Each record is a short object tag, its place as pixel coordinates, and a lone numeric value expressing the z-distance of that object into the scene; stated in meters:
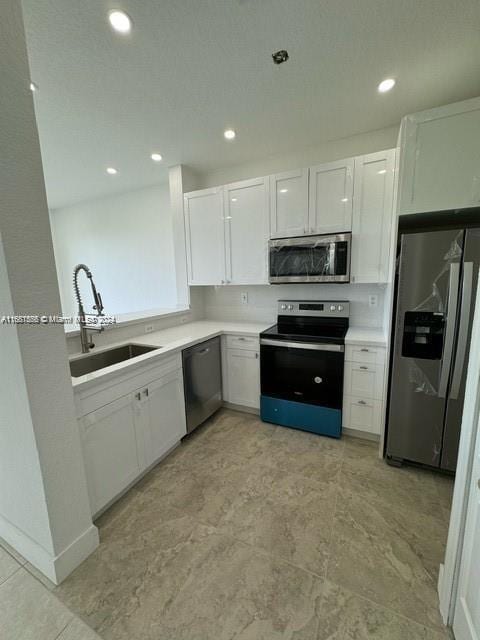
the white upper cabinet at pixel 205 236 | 2.87
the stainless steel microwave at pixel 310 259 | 2.30
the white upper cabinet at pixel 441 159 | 1.65
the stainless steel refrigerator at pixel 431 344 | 1.67
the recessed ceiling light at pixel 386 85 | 1.77
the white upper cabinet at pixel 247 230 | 2.64
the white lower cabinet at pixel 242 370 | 2.67
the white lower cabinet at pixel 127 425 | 1.53
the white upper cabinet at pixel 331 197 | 2.28
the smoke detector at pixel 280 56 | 1.54
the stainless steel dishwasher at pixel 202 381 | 2.35
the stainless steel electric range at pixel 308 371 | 2.30
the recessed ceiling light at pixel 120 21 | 1.29
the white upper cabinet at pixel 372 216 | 2.14
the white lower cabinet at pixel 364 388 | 2.17
